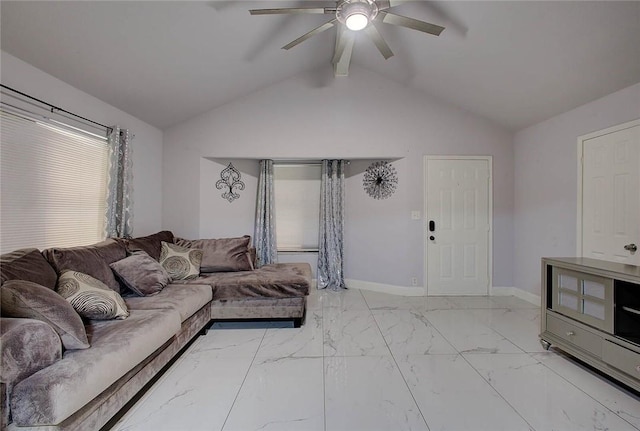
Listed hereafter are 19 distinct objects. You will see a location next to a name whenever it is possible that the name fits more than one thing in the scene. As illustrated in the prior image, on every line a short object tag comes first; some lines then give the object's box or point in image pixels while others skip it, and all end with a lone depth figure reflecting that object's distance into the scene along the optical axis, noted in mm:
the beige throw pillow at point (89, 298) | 1863
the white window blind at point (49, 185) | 2082
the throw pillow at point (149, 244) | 2889
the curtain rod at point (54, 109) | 2062
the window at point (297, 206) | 4746
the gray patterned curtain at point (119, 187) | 2982
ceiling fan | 1901
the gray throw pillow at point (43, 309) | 1434
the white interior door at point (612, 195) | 2510
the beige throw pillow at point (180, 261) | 3029
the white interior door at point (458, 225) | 4008
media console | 1859
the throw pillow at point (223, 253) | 3316
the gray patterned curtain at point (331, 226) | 4375
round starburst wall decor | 4121
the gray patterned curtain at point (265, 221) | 4344
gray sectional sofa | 1207
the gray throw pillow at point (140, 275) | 2480
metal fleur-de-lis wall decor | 4219
